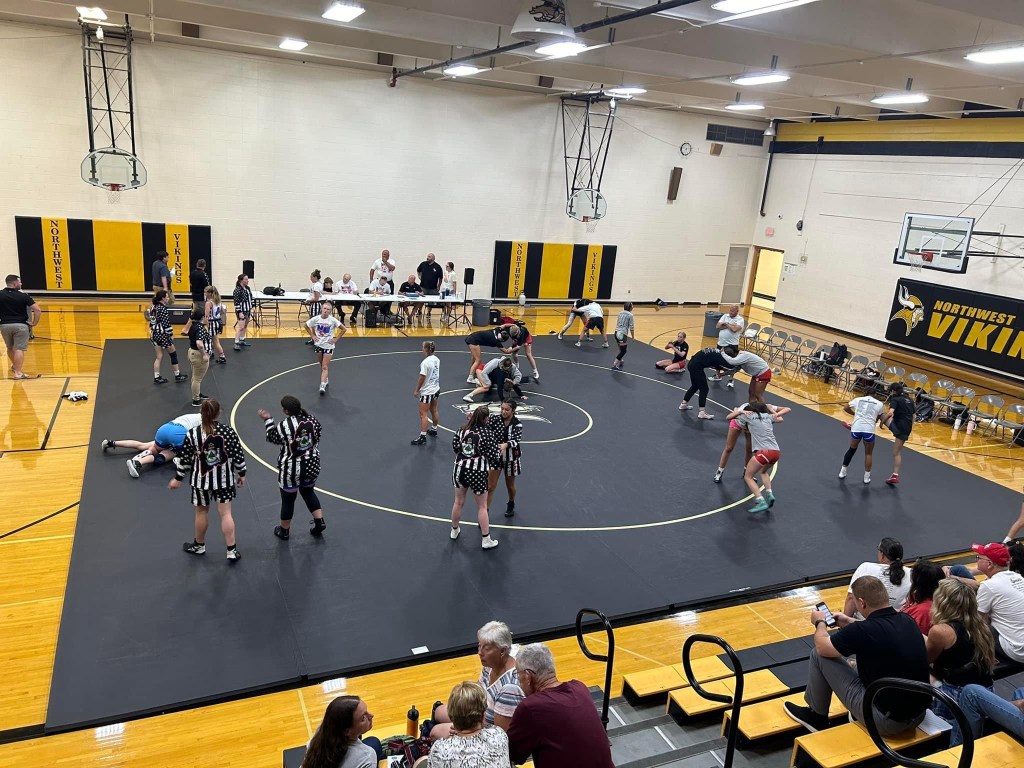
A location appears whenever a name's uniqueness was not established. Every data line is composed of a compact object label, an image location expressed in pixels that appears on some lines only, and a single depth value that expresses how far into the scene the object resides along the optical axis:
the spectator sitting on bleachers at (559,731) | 3.86
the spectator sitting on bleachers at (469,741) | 3.62
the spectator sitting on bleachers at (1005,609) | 5.97
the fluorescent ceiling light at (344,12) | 11.74
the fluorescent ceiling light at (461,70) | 16.67
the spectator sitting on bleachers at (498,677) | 4.48
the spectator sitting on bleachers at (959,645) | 5.08
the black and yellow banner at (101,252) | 18.61
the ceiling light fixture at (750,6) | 7.71
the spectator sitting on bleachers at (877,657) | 4.56
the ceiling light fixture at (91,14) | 15.34
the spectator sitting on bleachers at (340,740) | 3.66
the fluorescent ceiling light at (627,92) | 18.69
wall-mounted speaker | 25.81
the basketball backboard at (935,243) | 19.12
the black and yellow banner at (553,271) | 24.23
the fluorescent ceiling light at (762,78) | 13.83
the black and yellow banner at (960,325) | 18.72
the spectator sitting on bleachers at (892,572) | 6.12
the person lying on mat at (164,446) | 9.76
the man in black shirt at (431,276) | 20.95
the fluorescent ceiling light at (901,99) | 15.53
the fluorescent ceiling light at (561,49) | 11.52
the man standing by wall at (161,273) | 17.03
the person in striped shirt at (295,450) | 7.66
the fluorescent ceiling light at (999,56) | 10.14
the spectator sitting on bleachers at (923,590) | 5.62
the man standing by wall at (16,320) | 12.80
